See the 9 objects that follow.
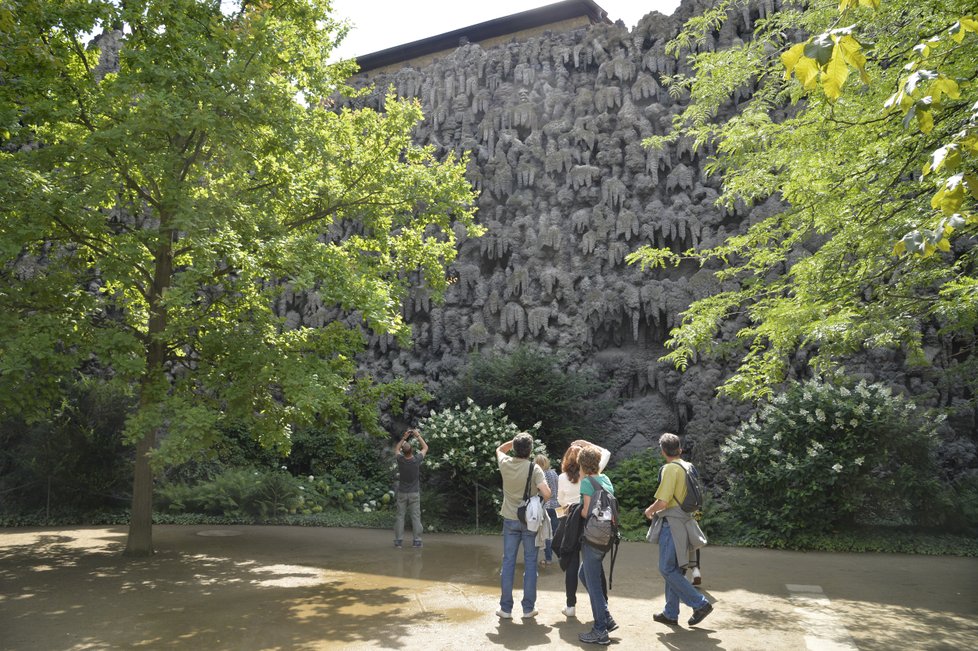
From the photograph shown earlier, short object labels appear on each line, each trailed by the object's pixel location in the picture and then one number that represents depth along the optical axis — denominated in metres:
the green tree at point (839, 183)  6.05
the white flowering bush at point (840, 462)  11.18
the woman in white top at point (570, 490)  6.55
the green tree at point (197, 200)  8.02
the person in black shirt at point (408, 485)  10.79
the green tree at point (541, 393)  14.98
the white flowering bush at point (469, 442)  13.06
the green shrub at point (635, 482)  13.77
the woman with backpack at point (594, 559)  5.83
